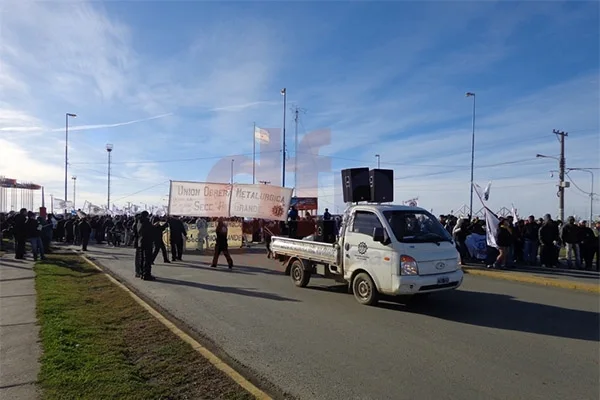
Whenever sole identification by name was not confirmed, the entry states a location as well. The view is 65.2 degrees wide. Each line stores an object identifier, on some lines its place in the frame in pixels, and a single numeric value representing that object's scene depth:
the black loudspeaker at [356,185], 11.76
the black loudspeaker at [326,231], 11.38
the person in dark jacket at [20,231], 16.91
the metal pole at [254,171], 46.13
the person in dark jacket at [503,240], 15.14
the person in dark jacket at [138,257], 13.37
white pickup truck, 8.78
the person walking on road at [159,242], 14.10
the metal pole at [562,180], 36.31
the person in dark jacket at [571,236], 15.77
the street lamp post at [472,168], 38.75
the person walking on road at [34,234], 16.66
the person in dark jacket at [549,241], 15.90
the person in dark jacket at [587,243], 16.25
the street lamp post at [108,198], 56.63
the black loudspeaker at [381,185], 11.70
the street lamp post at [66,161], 48.47
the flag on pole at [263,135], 40.09
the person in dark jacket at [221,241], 15.56
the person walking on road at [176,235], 18.16
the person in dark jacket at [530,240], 16.77
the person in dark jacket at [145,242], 13.20
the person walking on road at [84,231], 22.34
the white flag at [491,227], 15.89
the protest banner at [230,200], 22.95
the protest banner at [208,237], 23.33
